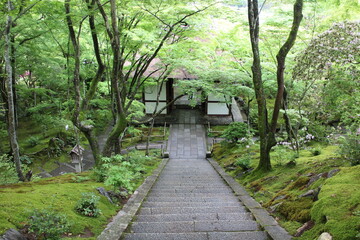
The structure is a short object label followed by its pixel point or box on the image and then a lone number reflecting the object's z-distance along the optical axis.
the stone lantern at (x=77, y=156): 10.49
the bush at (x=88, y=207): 4.29
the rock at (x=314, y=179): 5.22
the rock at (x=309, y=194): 4.60
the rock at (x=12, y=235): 2.94
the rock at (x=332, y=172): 4.89
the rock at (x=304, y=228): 3.74
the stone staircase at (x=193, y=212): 3.78
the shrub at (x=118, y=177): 5.35
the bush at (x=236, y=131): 13.68
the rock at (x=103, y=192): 5.43
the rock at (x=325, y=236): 3.16
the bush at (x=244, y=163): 8.82
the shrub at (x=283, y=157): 7.53
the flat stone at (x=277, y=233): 3.68
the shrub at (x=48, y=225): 3.09
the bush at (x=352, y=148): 5.11
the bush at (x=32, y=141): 16.17
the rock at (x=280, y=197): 5.33
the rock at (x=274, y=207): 4.88
